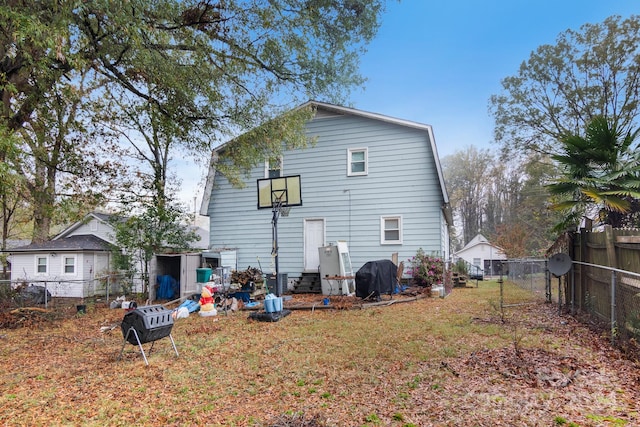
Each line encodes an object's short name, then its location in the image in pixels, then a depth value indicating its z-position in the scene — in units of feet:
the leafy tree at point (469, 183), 112.06
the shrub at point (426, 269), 38.29
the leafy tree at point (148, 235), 40.19
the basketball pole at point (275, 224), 30.09
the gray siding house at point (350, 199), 40.32
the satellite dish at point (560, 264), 23.32
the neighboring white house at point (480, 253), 100.72
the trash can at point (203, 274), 35.96
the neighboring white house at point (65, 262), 55.06
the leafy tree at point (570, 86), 59.31
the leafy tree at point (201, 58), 18.69
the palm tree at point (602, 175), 19.22
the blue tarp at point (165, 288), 40.55
